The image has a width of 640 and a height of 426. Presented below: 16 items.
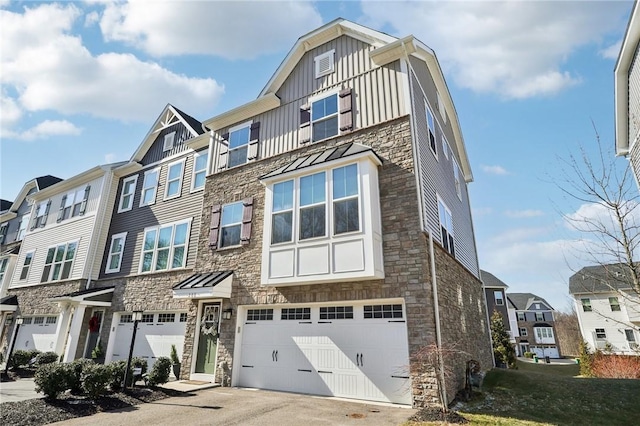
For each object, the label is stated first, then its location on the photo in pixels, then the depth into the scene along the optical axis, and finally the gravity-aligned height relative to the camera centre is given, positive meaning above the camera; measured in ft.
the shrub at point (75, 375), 29.81 -4.15
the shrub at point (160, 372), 34.71 -4.52
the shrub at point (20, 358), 50.57 -4.59
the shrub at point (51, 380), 28.55 -4.37
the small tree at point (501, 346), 76.23 -4.06
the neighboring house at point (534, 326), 171.11 +0.73
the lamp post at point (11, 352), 47.70 -3.57
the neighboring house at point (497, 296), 127.42 +11.53
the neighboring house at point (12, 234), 71.10 +22.62
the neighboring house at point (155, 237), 48.85 +13.85
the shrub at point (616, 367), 46.16 -5.38
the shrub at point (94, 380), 29.37 -4.43
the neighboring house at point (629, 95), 40.16 +30.06
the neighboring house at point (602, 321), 108.68 +2.16
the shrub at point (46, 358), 50.03 -4.51
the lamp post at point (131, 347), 32.70 -2.05
